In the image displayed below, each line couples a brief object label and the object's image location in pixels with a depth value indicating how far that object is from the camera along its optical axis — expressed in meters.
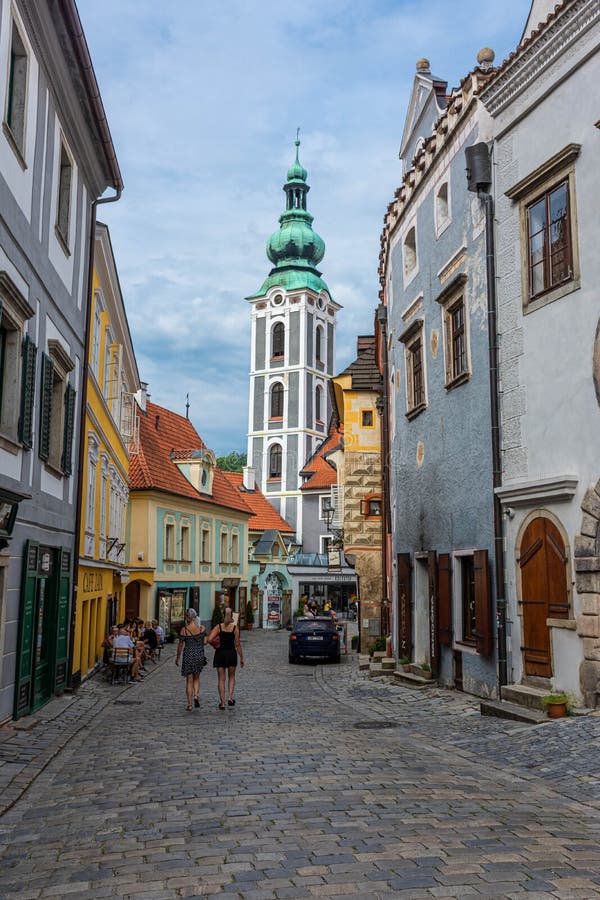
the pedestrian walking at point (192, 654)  15.08
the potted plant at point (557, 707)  11.83
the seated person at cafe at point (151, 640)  27.28
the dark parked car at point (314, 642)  26.98
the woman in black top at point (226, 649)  15.05
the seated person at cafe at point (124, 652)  19.84
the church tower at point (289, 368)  77.88
